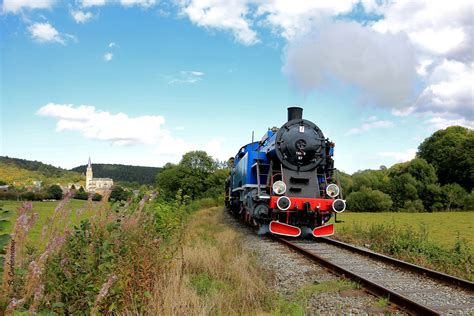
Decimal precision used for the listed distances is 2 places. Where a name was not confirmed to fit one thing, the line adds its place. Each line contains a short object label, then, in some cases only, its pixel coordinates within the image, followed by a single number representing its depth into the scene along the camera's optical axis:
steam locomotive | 11.97
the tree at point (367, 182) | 50.22
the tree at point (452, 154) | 49.22
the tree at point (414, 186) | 47.66
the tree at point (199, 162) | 54.44
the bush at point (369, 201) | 45.44
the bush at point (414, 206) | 46.00
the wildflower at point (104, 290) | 2.51
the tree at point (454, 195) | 45.66
